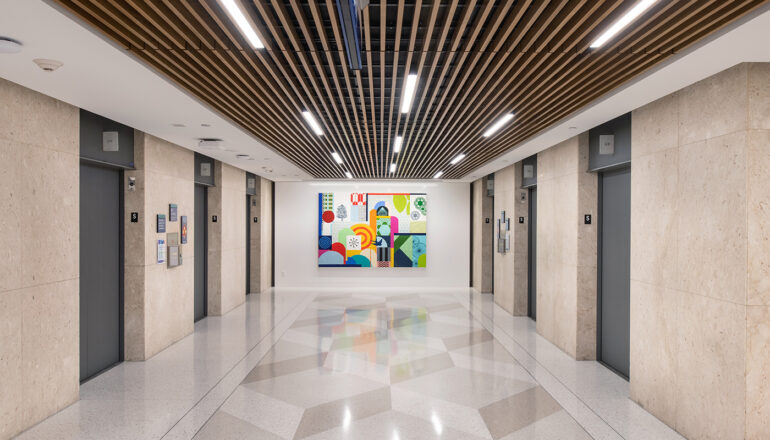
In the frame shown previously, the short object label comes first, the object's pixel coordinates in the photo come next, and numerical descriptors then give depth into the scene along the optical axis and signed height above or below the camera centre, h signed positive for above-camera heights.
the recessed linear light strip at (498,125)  5.72 +1.24
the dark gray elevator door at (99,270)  5.72 -0.65
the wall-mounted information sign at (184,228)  7.68 -0.15
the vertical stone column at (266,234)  13.01 -0.44
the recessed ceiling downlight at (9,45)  3.07 +1.15
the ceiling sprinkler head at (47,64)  3.47 +1.17
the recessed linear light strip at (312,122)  5.68 +1.26
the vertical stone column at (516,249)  9.77 -0.63
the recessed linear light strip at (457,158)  9.03 +1.22
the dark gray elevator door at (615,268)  6.01 -0.67
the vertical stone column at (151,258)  6.47 -0.56
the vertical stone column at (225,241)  9.71 -0.48
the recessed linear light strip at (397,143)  7.51 +1.28
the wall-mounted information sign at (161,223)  6.86 -0.06
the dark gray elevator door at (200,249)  9.32 -0.61
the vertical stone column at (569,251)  6.67 -0.49
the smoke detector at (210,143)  6.99 +1.15
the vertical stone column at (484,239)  13.18 -0.57
